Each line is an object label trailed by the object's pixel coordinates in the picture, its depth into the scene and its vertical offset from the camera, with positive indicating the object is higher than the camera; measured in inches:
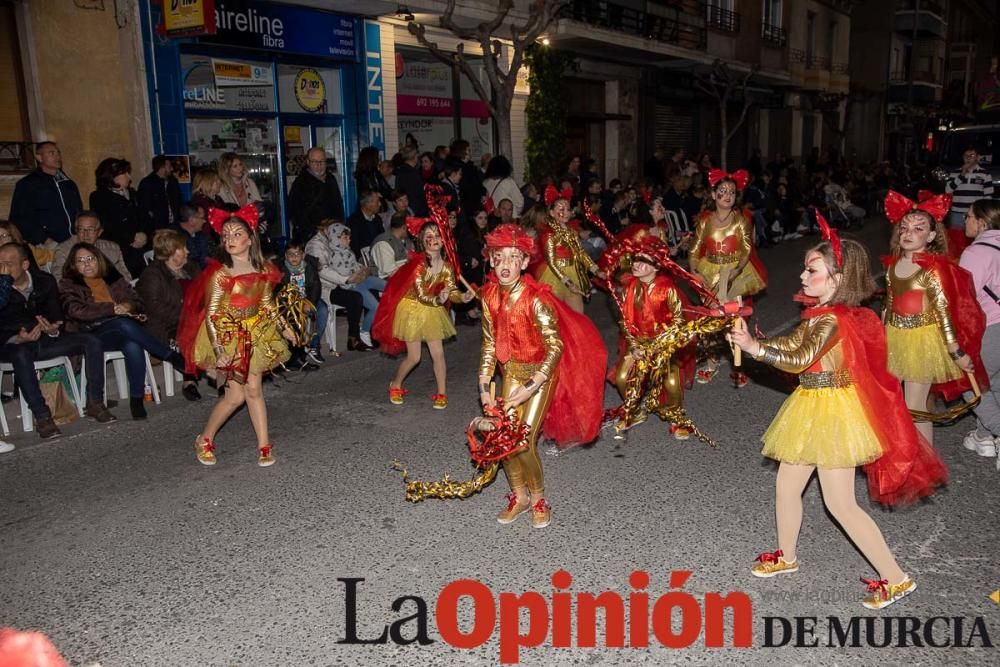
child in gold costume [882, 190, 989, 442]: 210.8 -35.4
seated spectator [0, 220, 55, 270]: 290.1 -15.1
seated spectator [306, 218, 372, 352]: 389.4 -48.5
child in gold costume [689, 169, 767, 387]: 304.8 -25.9
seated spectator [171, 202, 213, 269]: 357.1 -19.1
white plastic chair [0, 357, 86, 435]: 274.4 -59.7
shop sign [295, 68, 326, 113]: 571.8 +64.0
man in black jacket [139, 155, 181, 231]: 389.1 -3.4
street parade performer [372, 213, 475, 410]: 283.6 -42.0
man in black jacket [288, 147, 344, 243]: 420.2 -7.1
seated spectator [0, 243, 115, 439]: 268.2 -48.3
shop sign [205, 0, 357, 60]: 502.3 +99.0
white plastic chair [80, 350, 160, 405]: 303.4 -69.0
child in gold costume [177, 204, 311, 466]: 226.1 -36.6
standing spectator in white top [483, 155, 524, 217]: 517.0 -2.4
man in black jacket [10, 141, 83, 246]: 342.3 -4.9
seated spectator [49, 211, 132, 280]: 308.5 -20.9
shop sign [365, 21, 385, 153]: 604.1 +72.1
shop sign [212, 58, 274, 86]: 512.1 +69.7
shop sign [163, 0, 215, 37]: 430.6 +87.1
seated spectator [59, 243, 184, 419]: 288.8 -43.2
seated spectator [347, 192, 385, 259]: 422.3 -21.8
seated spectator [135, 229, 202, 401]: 310.0 -37.5
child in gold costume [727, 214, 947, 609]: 153.6 -42.9
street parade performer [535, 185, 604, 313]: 324.2 -30.2
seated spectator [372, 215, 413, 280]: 407.5 -32.5
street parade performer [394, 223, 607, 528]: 181.0 -45.8
